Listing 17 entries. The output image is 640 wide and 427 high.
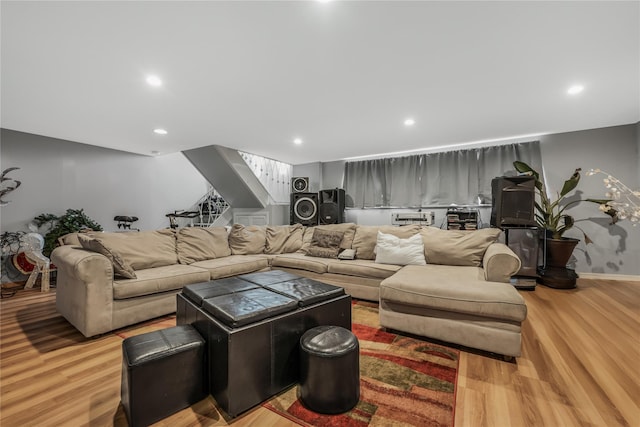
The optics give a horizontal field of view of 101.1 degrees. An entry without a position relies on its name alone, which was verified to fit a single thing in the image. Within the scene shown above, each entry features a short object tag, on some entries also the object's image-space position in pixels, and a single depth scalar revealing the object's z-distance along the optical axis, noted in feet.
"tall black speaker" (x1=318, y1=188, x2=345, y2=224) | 16.88
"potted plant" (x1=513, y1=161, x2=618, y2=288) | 11.24
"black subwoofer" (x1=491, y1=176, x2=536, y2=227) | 11.30
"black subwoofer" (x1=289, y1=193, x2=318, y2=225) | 16.83
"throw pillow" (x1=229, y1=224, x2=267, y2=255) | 11.87
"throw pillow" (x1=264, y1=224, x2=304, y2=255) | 12.49
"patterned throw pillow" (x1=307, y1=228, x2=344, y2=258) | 11.03
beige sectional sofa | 5.98
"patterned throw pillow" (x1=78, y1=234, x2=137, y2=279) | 7.25
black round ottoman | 4.14
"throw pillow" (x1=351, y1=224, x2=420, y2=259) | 10.13
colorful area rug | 4.07
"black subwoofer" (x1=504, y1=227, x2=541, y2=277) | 11.85
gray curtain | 14.74
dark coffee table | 4.16
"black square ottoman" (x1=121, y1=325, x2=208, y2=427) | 3.87
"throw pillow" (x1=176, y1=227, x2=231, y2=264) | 10.17
